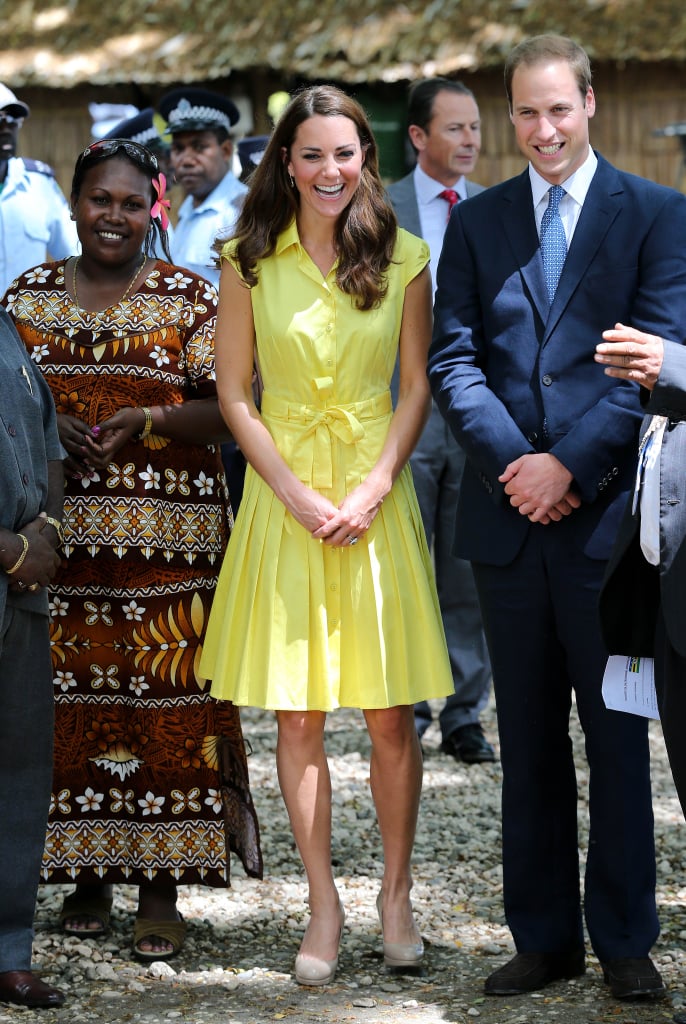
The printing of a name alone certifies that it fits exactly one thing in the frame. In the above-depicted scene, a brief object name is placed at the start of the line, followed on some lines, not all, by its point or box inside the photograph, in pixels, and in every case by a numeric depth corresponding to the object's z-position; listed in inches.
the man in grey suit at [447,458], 496.1
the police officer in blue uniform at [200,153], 602.9
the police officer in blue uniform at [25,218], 542.9
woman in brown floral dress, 338.3
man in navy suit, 293.1
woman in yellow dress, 318.0
